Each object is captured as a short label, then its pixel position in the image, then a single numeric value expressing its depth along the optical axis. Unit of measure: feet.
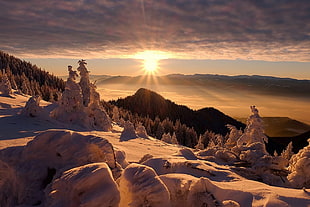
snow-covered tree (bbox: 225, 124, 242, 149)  125.99
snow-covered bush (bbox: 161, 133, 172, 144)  179.45
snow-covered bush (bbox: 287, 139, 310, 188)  43.16
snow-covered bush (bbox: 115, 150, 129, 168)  36.29
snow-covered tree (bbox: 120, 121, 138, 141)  97.59
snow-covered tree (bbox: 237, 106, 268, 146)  94.79
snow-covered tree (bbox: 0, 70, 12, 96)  138.09
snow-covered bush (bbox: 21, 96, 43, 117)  70.19
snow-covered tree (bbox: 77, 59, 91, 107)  136.09
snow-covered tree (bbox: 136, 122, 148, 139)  129.66
